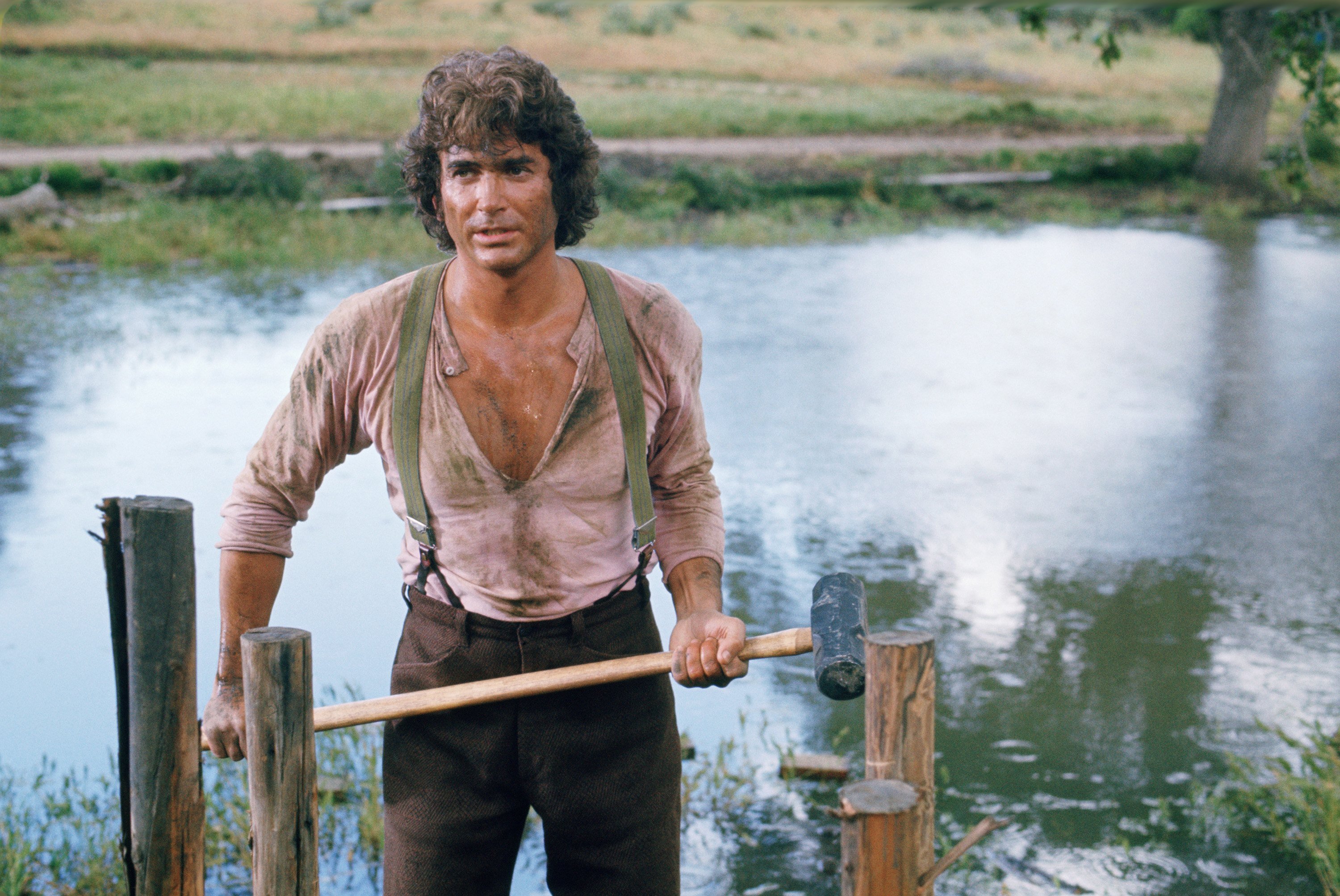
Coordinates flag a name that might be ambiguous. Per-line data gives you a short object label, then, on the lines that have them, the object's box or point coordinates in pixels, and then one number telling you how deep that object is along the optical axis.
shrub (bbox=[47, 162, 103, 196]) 15.47
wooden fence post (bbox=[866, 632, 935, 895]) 1.91
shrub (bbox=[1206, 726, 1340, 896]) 3.56
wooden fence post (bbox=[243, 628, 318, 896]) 2.07
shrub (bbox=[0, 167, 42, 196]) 14.70
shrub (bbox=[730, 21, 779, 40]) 37.84
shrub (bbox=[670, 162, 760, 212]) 16.94
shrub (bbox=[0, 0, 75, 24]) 28.08
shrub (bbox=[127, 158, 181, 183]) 16.02
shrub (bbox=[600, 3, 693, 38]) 35.28
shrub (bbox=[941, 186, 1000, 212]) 18.16
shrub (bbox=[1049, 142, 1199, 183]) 20.30
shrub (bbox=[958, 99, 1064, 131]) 25.11
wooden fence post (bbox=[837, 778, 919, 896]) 1.81
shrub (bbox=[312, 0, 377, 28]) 32.88
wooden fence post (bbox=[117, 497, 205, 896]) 2.30
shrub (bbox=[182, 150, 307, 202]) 15.03
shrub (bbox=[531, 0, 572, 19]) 35.50
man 2.26
